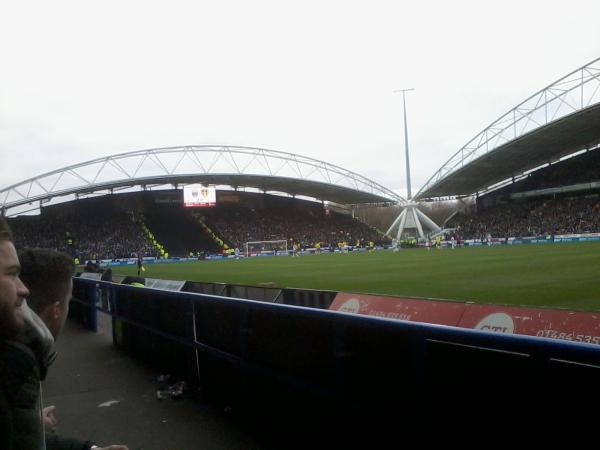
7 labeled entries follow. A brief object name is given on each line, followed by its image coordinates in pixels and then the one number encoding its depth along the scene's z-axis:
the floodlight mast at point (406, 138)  67.69
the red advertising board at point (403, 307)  7.19
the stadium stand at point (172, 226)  57.22
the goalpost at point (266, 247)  63.09
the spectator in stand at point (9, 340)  1.50
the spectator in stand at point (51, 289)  2.41
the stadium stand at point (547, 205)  52.53
